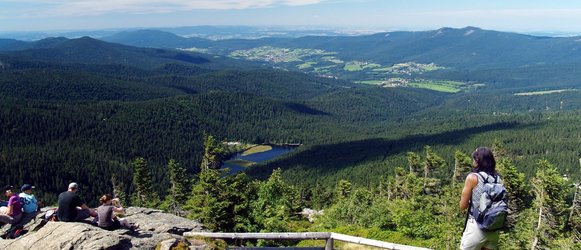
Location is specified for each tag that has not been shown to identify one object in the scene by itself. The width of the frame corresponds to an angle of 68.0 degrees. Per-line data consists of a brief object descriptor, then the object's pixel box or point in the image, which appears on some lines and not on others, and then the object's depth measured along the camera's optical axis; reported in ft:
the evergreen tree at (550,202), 140.67
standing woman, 36.01
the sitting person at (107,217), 59.62
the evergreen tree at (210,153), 212.84
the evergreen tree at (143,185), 276.00
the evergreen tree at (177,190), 262.88
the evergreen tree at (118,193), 311.27
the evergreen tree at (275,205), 124.57
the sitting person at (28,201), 68.49
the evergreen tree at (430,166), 237.04
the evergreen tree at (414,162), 267.39
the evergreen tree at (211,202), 131.64
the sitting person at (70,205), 60.59
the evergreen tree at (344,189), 265.95
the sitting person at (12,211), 64.49
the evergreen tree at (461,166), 220.84
